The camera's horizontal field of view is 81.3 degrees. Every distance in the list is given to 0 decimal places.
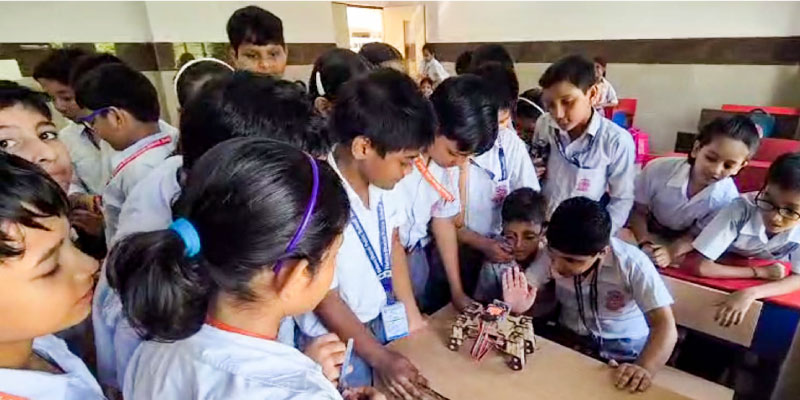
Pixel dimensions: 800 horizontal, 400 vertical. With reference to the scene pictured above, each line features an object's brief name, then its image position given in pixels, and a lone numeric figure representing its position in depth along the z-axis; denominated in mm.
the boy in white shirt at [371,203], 1077
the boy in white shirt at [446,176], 1408
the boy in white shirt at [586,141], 1791
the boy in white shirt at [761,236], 1373
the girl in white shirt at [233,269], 589
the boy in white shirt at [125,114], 1282
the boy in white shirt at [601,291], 1195
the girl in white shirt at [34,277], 579
